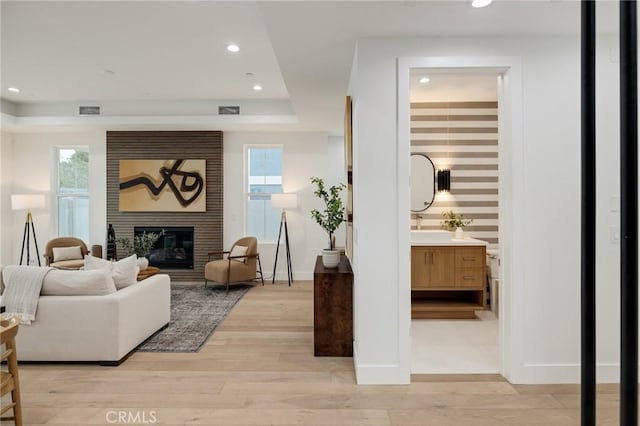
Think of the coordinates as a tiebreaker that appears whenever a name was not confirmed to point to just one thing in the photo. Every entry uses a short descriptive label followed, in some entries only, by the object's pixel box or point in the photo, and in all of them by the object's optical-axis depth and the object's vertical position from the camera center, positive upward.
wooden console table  3.17 -0.87
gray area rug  3.46 -1.22
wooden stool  1.94 -0.88
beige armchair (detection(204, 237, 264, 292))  5.62 -0.82
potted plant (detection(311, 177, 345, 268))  3.40 -0.09
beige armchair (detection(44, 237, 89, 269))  5.80 -0.65
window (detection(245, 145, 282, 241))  6.79 +0.45
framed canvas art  6.54 +0.56
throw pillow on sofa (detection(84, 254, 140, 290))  3.39 -0.51
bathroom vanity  4.19 -0.60
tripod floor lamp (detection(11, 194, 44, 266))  6.13 +0.13
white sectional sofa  2.98 -0.96
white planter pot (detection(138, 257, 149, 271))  4.49 -0.62
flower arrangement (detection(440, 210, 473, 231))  4.72 -0.11
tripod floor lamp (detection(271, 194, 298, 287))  6.24 +0.11
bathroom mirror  4.82 +0.50
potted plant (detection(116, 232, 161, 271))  4.54 -0.48
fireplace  6.61 -0.54
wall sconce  4.78 +0.44
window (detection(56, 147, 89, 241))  6.85 +0.40
